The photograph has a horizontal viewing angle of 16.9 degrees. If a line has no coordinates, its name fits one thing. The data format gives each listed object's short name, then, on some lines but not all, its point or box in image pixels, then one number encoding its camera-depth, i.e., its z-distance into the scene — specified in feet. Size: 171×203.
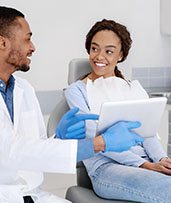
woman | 6.07
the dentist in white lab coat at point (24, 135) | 5.48
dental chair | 6.39
